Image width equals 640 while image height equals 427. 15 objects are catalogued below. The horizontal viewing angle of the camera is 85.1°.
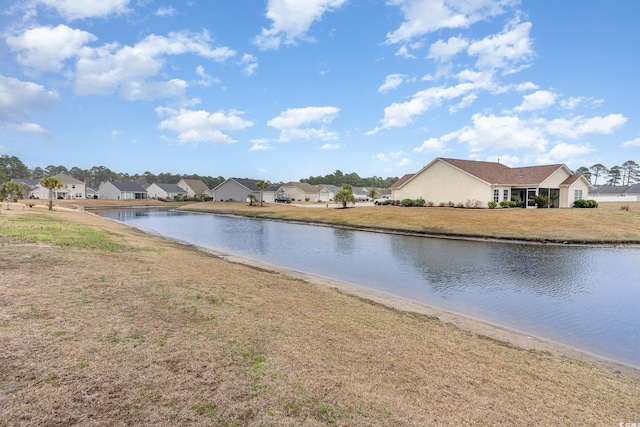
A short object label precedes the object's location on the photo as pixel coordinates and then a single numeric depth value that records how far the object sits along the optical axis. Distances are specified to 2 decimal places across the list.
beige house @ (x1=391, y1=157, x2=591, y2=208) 44.03
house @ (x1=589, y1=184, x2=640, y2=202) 79.70
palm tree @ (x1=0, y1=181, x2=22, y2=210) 42.28
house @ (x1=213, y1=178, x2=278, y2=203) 83.88
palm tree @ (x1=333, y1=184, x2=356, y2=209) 58.03
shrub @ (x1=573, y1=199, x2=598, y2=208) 42.16
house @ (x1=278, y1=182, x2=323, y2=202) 98.44
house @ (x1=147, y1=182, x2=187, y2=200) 104.22
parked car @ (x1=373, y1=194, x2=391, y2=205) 59.29
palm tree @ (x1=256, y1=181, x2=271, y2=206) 74.19
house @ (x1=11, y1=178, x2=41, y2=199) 80.88
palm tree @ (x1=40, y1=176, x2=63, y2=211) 40.50
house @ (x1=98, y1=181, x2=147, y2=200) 95.75
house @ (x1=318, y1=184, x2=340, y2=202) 100.35
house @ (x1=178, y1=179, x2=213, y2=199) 108.12
